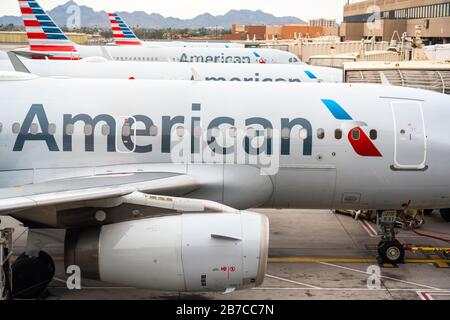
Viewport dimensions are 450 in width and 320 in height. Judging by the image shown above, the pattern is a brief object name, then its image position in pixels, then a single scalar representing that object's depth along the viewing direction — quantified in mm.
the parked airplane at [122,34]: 61125
